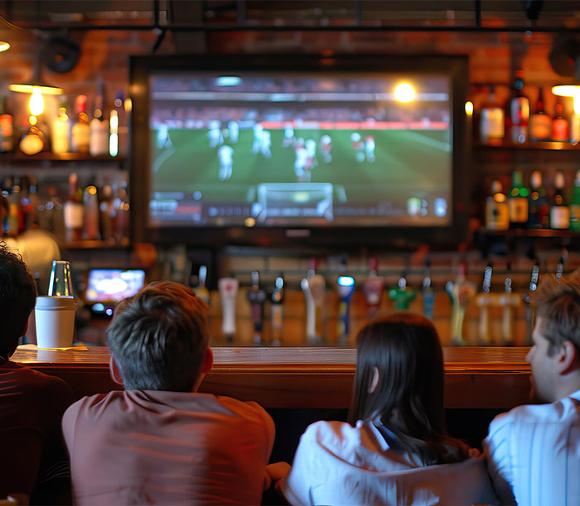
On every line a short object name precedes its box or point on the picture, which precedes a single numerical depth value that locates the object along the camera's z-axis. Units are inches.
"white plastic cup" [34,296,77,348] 85.7
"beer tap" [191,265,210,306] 178.4
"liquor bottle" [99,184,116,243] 181.5
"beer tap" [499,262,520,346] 180.9
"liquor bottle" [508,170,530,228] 179.6
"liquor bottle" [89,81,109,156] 179.2
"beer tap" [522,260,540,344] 182.9
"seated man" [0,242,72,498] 64.7
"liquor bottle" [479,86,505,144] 178.7
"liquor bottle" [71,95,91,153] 180.1
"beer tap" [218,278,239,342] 180.2
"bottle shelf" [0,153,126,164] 178.7
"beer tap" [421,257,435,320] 181.3
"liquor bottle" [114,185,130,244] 179.8
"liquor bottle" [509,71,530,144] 179.8
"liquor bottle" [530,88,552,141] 180.7
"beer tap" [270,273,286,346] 179.5
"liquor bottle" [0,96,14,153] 180.5
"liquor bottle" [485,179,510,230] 179.2
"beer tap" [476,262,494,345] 181.0
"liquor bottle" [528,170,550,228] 181.0
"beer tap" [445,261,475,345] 180.4
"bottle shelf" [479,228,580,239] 177.8
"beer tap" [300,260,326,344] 180.4
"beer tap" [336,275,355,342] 181.6
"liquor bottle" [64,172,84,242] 179.6
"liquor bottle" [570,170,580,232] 180.7
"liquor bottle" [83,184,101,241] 180.9
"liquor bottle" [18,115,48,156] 180.2
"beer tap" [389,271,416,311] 181.2
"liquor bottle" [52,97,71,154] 181.2
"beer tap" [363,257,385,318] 180.5
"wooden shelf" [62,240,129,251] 178.2
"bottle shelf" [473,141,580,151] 178.7
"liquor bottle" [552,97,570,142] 181.8
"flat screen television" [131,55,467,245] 177.0
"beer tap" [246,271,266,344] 181.0
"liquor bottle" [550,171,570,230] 179.2
